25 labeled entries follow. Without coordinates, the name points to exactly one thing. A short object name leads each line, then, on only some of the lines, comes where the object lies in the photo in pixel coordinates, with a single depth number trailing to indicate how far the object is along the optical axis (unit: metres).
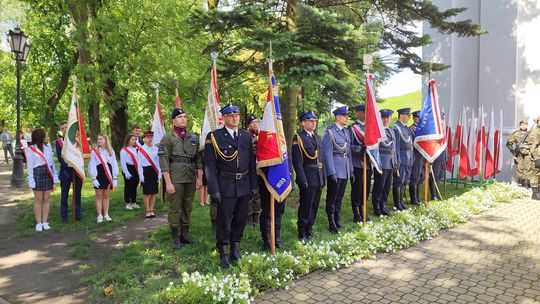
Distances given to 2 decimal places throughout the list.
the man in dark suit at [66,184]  8.24
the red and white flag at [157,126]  9.08
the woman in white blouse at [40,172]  7.31
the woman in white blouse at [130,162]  8.90
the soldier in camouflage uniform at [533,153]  10.32
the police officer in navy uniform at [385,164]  7.99
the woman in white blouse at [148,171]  8.39
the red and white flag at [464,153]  11.52
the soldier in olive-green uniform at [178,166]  6.14
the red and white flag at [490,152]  11.42
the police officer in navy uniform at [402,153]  8.52
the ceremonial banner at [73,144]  7.90
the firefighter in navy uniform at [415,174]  9.05
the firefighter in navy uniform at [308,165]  6.37
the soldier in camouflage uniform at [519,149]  10.98
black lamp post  13.02
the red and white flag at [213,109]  7.06
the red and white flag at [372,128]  7.37
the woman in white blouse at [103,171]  7.98
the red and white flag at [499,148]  11.88
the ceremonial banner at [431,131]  8.59
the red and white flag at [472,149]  11.51
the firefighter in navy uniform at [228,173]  5.24
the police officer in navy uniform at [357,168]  7.59
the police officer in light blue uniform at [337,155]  6.91
